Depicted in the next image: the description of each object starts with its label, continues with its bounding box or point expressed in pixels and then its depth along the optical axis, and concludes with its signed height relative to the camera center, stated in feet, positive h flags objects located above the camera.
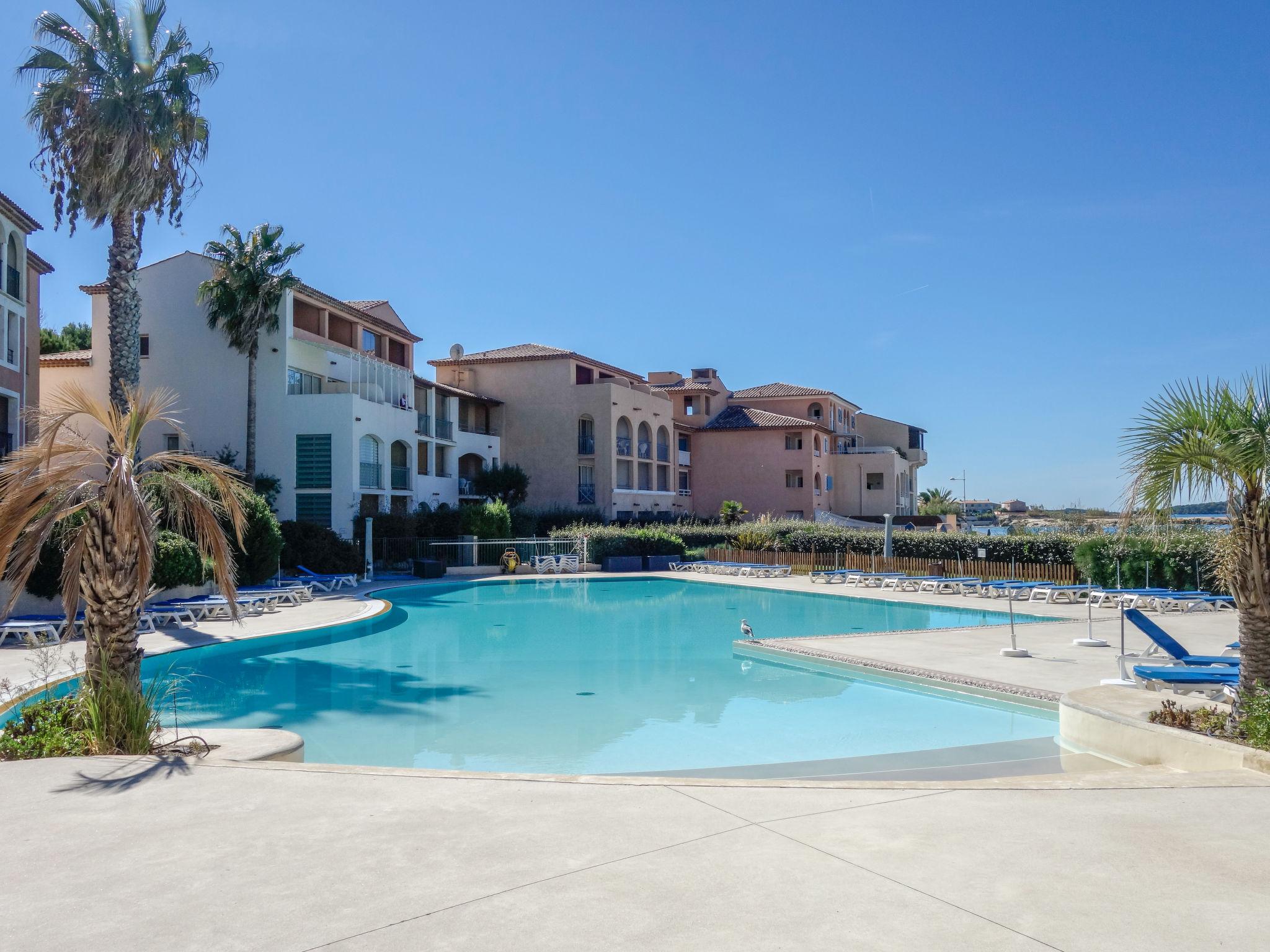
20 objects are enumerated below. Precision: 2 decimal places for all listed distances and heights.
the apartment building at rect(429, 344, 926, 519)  150.30 +12.16
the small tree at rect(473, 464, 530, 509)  136.56 +3.87
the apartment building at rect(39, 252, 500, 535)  103.76 +14.13
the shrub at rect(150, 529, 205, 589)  59.72 -3.02
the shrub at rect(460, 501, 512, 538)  111.75 -1.18
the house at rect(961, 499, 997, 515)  338.30 -0.63
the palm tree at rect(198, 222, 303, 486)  98.43 +23.76
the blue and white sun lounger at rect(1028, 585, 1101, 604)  76.02 -7.24
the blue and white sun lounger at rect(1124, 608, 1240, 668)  34.81 -5.46
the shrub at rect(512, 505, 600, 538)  124.06 -1.25
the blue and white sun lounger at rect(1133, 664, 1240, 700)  30.78 -5.79
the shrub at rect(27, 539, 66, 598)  55.11 -3.42
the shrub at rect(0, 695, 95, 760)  22.39 -5.26
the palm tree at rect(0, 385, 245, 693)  23.88 -0.07
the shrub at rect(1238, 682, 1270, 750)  20.81 -4.90
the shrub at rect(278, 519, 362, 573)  90.84 -3.45
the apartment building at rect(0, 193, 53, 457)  77.10 +16.12
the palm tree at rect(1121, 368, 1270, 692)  22.72 +0.84
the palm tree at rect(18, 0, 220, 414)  67.05 +28.08
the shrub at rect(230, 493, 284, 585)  75.97 -2.70
